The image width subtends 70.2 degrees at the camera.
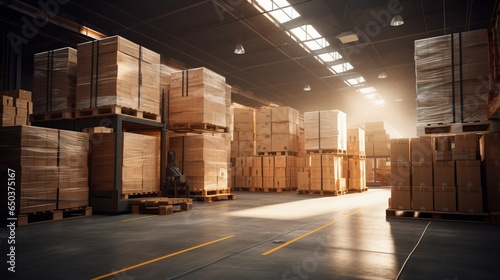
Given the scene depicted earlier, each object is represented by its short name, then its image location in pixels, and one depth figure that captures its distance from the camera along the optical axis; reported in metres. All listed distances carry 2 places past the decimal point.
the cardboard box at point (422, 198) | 6.48
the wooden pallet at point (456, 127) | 6.00
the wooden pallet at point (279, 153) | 15.04
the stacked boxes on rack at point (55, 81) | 7.85
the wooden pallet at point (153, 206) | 7.16
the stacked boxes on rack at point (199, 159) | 9.62
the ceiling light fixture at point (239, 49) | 13.51
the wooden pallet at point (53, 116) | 7.65
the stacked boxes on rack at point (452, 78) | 6.12
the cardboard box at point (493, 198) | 6.00
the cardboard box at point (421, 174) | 6.51
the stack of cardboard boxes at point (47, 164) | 5.77
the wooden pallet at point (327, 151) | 13.26
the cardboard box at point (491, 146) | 5.98
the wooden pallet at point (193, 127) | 9.34
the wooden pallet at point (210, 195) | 9.66
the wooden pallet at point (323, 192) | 12.87
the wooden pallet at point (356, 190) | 14.96
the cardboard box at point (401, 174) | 6.73
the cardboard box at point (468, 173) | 6.14
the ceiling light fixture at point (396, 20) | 10.96
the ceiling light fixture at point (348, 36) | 11.45
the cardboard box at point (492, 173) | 5.98
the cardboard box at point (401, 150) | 6.81
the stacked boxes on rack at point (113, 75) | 7.18
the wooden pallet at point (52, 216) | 5.67
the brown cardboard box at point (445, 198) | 6.29
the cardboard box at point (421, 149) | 6.58
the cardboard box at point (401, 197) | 6.73
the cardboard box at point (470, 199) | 6.10
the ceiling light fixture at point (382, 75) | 18.39
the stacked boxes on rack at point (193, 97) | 9.20
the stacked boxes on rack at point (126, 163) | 7.20
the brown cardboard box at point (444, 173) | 6.31
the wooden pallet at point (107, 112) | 7.11
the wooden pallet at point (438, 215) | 6.10
